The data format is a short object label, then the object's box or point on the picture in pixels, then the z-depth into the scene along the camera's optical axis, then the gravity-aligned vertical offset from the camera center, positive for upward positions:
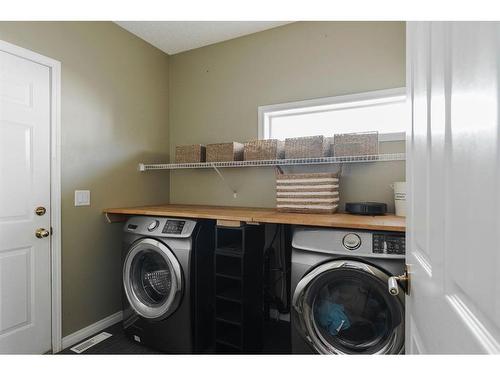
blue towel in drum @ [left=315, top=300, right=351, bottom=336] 1.56 -0.75
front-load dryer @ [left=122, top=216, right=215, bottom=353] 1.86 -0.70
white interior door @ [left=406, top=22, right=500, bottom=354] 0.36 +0.00
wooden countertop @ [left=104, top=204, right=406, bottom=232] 1.48 -0.19
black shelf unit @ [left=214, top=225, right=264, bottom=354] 1.80 -0.74
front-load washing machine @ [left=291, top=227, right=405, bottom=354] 1.41 -0.59
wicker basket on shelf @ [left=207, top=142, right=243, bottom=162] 2.31 +0.30
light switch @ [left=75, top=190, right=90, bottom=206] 2.13 -0.09
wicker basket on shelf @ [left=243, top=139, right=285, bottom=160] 2.18 +0.30
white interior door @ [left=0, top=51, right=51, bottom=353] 1.73 -0.11
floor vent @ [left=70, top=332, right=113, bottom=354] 2.00 -1.19
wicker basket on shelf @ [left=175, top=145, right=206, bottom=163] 2.47 +0.30
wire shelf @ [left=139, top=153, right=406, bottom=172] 1.84 +0.19
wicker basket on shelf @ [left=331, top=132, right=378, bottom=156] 1.88 +0.30
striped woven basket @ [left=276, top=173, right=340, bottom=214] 1.91 -0.04
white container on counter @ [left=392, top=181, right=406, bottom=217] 1.81 -0.08
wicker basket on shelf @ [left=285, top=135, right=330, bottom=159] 2.01 +0.30
